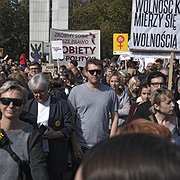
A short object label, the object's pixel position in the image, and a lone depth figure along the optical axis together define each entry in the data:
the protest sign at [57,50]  16.95
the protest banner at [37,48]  23.83
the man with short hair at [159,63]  13.56
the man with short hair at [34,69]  9.91
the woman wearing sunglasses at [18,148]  3.96
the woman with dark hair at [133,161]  1.31
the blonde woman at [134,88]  8.55
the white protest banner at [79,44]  17.47
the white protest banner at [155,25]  9.30
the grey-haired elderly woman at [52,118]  5.88
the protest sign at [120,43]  22.63
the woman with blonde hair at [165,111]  5.20
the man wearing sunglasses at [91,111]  6.18
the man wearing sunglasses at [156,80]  6.99
